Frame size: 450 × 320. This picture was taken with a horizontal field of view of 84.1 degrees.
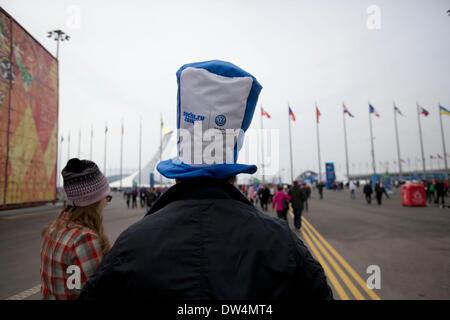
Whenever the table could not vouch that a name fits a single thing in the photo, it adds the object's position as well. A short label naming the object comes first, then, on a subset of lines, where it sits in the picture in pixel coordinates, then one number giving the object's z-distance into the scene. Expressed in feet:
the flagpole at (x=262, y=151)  138.39
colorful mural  52.60
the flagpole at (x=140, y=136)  147.41
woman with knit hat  5.72
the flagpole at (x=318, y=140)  140.97
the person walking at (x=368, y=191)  67.15
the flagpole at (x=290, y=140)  137.37
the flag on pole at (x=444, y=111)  84.80
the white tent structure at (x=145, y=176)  207.82
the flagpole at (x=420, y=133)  125.73
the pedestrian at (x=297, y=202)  33.04
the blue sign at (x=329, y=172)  132.05
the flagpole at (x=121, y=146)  159.06
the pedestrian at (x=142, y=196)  80.03
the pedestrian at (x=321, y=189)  91.06
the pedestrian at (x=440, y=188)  57.41
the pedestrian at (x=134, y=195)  74.23
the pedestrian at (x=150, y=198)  63.58
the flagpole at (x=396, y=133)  130.62
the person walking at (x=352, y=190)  84.53
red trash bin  57.16
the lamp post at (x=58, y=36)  77.25
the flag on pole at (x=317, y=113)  128.88
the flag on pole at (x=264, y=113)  116.84
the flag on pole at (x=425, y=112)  97.70
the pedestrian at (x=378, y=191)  63.28
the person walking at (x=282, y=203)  32.81
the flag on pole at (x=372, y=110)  111.94
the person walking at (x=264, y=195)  59.84
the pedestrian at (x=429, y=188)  65.92
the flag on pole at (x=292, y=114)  118.77
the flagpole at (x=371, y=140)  132.46
